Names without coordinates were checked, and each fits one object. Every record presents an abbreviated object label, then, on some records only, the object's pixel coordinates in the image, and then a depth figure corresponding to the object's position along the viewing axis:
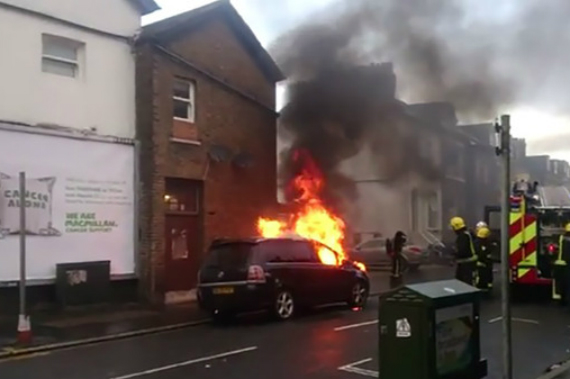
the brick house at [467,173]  38.34
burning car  13.68
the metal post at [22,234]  11.59
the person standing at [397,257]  23.25
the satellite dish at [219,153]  18.81
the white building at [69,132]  14.91
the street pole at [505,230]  7.05
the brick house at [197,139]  17.38
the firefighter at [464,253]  14.17
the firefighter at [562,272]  14.14
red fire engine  15.80
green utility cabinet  6.45
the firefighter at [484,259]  16.03
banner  14.69
